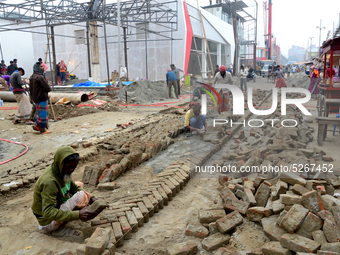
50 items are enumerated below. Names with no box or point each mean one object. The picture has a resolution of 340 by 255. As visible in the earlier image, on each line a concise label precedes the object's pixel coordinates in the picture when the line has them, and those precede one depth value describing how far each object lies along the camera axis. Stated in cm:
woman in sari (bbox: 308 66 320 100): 1261
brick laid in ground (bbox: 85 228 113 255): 216
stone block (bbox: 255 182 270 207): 295
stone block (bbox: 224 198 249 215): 283
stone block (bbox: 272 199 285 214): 266
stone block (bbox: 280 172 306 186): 295
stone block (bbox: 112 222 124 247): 248
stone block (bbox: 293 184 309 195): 278
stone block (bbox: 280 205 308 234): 230
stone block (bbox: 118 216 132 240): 259
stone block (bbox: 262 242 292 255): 212
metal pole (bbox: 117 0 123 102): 1125
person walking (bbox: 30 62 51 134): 623
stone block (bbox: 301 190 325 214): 252
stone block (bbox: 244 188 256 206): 290
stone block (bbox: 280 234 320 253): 209
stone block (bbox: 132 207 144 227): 278
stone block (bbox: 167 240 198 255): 226
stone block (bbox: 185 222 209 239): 257
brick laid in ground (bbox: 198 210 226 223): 272
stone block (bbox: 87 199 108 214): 260
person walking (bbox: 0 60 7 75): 1556
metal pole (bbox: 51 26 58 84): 1460
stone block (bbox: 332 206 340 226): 242
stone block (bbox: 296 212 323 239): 232
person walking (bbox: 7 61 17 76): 1338
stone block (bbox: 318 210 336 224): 235
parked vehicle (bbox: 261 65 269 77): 2963
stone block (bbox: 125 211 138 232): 269
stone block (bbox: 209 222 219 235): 259
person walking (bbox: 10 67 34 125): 752
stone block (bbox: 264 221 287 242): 234
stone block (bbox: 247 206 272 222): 267
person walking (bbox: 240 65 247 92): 1538
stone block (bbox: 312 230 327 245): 219
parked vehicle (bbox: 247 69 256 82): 2133
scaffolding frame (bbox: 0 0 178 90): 1396
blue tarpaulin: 1464
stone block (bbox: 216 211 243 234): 252
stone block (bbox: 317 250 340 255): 196
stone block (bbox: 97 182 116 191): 358
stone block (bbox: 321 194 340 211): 257
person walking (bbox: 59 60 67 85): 1728
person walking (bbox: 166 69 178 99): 1317
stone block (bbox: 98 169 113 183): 379
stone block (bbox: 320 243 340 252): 204
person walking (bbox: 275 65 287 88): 1209
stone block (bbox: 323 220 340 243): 219
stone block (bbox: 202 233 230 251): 237
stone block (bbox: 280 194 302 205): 260
